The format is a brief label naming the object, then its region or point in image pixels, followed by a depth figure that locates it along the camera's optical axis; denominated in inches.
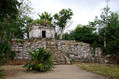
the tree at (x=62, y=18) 844.8
